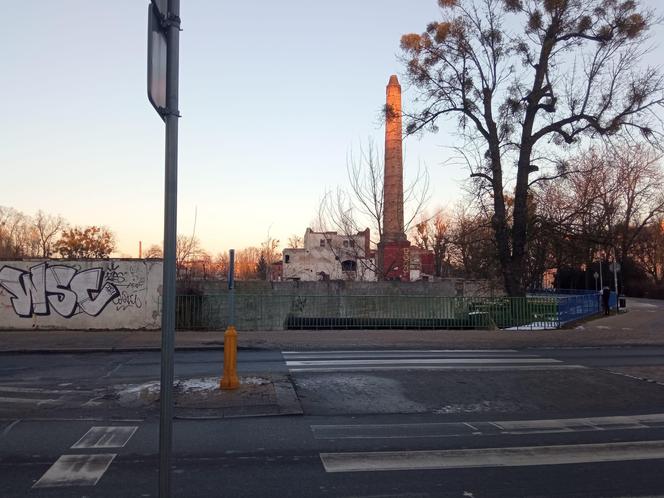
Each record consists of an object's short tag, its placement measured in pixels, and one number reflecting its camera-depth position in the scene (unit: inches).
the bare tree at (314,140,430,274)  1408.7
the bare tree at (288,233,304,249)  3741.4
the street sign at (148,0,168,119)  114.0
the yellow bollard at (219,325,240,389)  374.3
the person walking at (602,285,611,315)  1153.6
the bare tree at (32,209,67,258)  3026.6
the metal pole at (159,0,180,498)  114.0
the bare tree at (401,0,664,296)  987.3
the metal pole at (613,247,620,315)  1268.9
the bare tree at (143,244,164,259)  2426.4
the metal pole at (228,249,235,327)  375.6
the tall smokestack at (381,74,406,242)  1486.2
